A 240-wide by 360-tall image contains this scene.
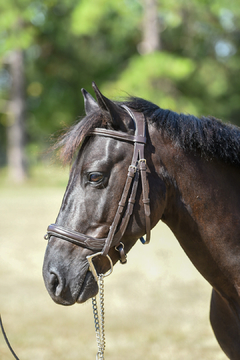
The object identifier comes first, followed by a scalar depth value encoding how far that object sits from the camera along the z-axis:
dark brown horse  3.85
